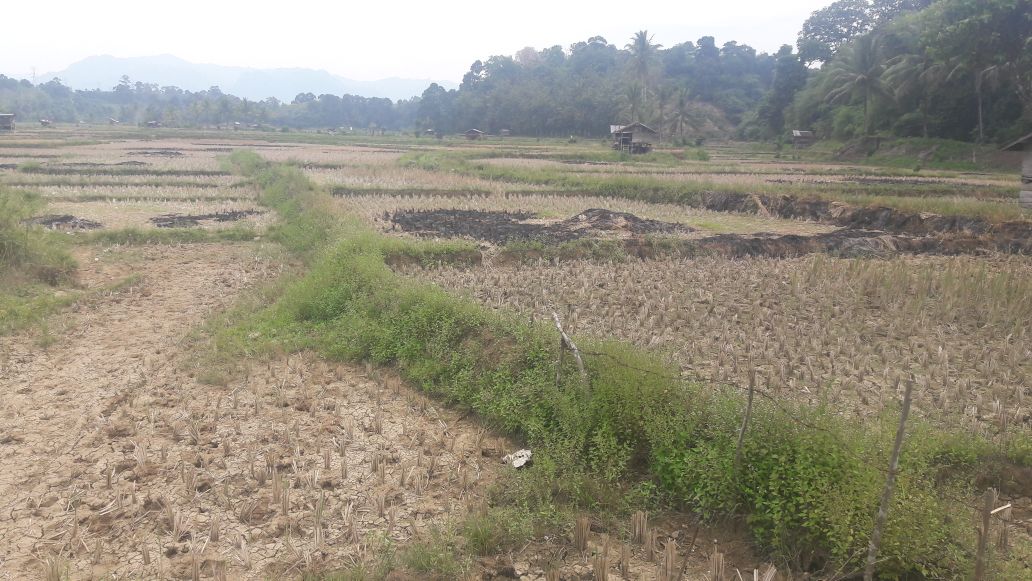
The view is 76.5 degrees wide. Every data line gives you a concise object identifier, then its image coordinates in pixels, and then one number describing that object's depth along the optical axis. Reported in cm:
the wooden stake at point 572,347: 571
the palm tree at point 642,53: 5588
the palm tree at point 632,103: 5225
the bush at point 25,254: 1064
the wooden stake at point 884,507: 348
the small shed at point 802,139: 4559
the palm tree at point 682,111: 5381
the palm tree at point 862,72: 3847
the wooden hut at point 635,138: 4041
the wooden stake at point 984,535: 310
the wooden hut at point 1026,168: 1614
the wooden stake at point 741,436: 433
